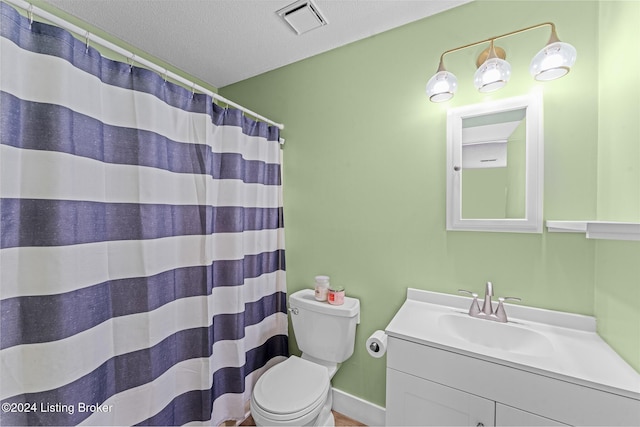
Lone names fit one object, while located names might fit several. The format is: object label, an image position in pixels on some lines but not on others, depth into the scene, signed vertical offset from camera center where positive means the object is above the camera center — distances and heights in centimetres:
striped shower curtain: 81 -14
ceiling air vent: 129 +106
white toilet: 114 -91
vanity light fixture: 97 +60
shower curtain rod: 78 +63
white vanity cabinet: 75 -59
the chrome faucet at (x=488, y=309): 112 -46
